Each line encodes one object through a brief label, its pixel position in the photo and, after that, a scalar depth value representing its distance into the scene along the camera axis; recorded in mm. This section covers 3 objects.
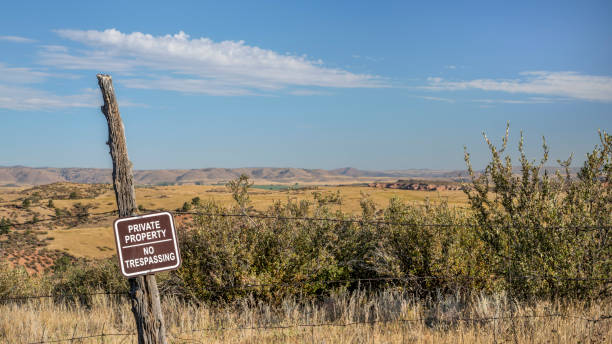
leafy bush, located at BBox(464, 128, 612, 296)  8102
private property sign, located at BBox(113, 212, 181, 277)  4648
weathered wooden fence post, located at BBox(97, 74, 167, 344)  4902
